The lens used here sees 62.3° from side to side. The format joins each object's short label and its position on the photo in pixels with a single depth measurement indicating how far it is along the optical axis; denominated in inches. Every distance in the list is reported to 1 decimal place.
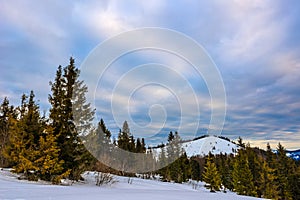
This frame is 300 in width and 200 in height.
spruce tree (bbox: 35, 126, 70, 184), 586.2
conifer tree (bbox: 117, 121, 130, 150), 1795.4
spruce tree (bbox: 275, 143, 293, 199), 1467.8
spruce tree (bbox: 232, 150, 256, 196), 1358.3
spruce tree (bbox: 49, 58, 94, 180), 687.7
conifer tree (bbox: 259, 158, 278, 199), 1312.7
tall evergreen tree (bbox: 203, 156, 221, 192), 1465.3
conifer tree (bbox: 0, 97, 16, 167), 841.3
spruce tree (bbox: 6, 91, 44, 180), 581.3
